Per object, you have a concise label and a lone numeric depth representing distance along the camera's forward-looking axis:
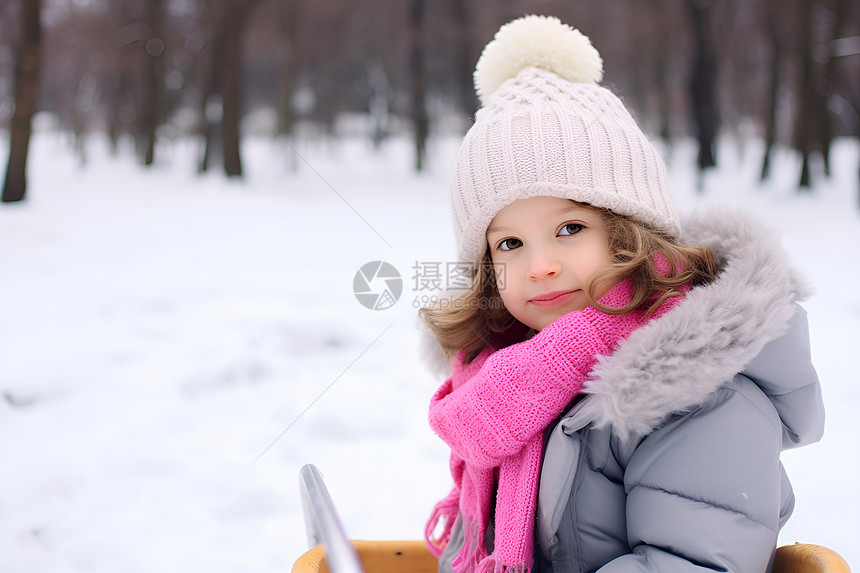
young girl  0.85
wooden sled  0.89
